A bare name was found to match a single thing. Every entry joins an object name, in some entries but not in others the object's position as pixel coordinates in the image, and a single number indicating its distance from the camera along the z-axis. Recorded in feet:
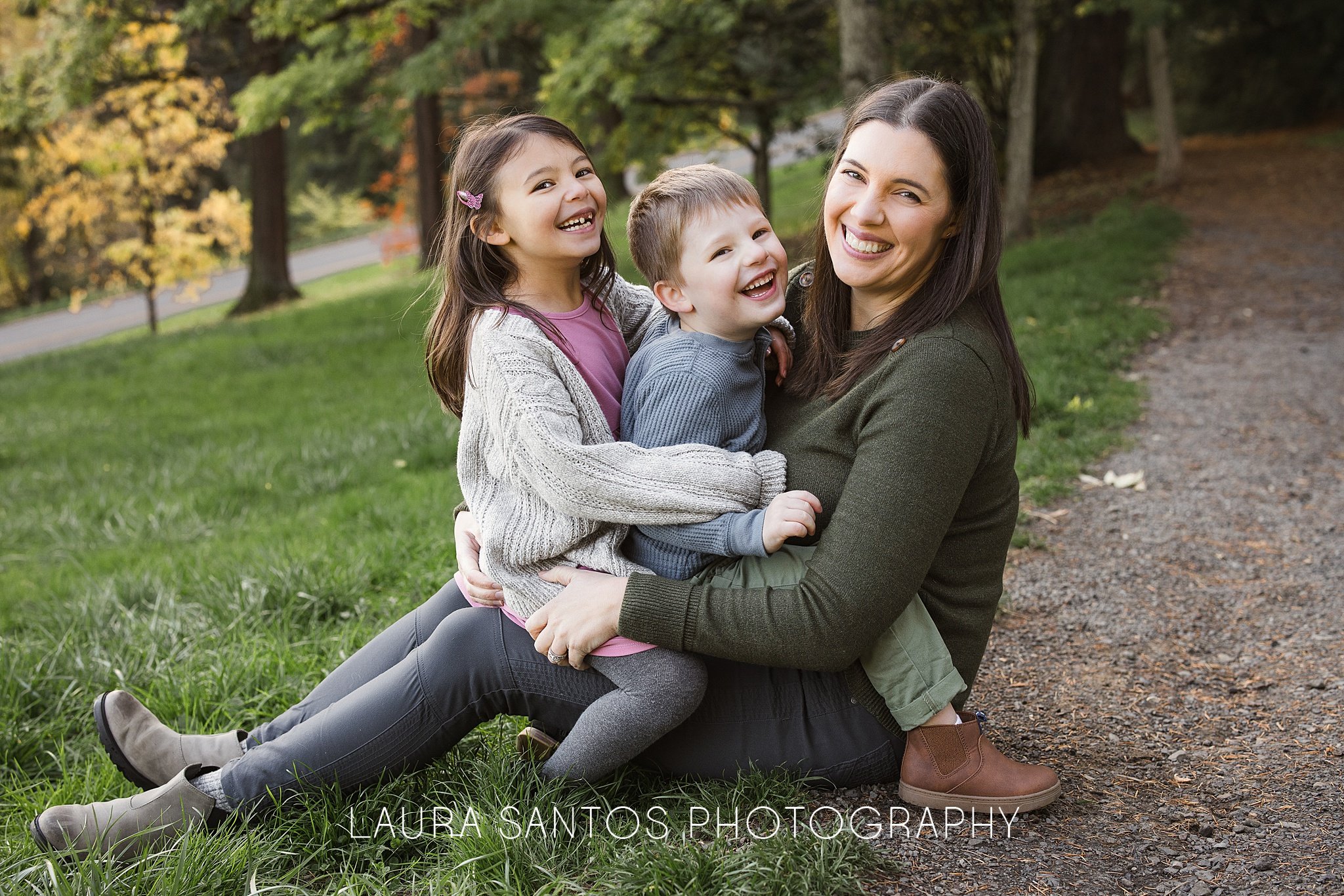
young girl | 6.97
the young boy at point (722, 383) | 7.03
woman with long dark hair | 6.65
